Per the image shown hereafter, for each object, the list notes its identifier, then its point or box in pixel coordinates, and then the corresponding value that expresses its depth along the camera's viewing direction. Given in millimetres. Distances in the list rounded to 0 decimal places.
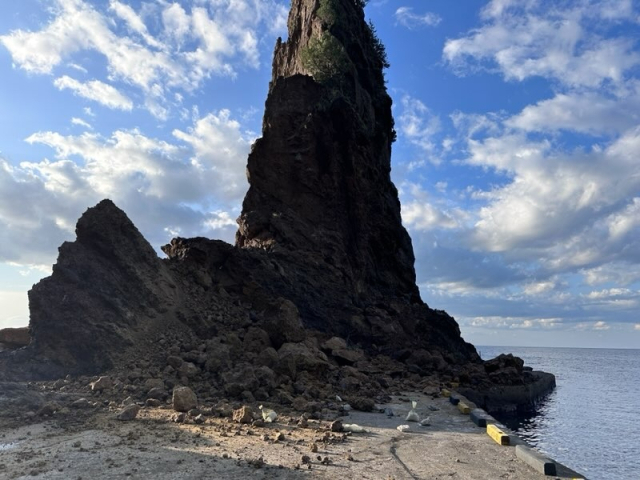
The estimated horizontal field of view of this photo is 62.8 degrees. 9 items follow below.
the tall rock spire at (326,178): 32562
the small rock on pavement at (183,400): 13023
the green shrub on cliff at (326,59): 36022
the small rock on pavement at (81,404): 13326
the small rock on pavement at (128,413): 12109
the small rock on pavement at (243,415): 12141
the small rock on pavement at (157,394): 14391
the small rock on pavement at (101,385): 14945
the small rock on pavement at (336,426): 11867
